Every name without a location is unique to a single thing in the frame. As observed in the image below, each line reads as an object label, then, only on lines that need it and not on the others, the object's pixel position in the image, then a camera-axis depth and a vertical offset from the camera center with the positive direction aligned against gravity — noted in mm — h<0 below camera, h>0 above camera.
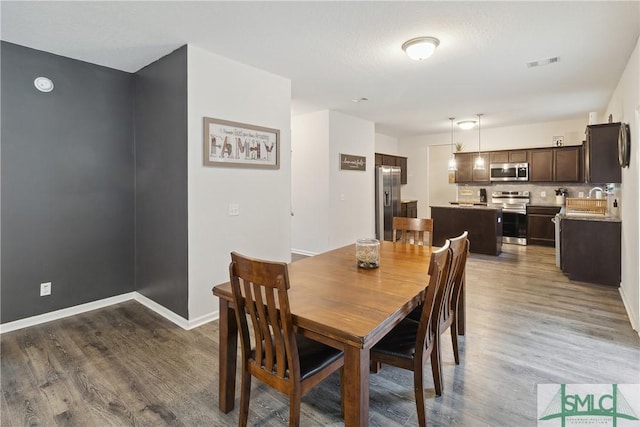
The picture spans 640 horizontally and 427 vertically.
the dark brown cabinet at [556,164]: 6363 +932
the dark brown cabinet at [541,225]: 6414 -278
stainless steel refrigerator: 6859 +232
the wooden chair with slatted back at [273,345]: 1380 -623
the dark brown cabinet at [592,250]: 3904 -485
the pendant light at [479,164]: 6625 +990
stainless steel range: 6698 -60
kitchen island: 5586 -244
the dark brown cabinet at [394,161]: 7433 +1212
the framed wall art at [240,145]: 3096 +688
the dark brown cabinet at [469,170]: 7402 +950
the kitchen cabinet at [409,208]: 7823 +84
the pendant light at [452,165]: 6453 +914
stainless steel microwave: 6898 +850
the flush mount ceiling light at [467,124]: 6320 +1690
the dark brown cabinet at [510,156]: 6914 +1181
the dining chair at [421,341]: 1590 -703
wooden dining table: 1325 -442
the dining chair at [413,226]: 2982 -134
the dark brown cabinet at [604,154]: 3791 +670
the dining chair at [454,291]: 1834 -514
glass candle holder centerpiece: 2184 -282
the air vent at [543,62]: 3359 +1553
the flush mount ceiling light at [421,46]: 2822 +1431
